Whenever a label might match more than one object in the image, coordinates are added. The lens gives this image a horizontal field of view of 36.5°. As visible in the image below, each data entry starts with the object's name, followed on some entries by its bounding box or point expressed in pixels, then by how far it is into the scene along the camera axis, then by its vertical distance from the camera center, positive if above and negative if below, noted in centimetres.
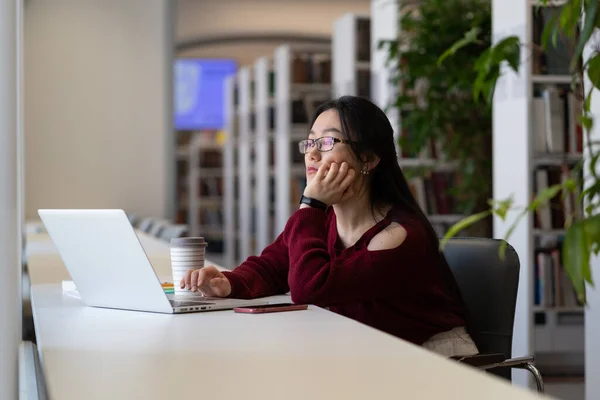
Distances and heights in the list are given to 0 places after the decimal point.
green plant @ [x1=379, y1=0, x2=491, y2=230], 517 +66
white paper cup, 205 -11
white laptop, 174 -11
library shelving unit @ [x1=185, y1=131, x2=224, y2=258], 1248 +16
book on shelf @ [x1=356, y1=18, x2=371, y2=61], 693 +127
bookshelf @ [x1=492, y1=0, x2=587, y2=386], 412 +18
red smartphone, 185 -21
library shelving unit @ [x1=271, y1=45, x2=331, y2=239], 841 +99
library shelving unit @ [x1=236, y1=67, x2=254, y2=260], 1009 +50
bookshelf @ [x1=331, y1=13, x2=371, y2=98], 693 +116
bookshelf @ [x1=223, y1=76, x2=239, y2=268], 1095 +31
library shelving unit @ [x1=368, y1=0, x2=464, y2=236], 609 +29
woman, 202 -11
